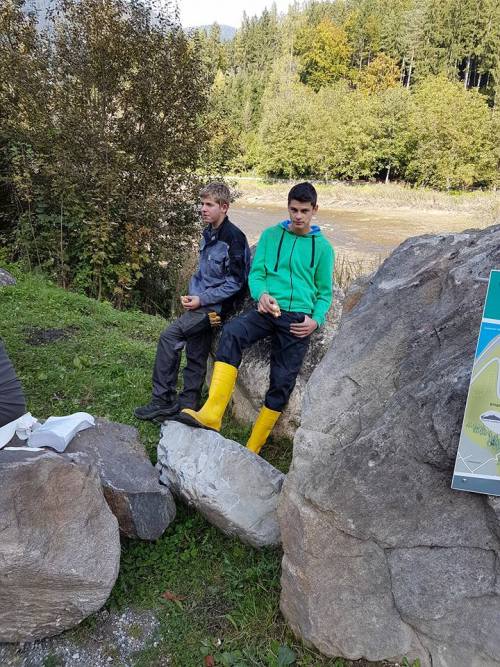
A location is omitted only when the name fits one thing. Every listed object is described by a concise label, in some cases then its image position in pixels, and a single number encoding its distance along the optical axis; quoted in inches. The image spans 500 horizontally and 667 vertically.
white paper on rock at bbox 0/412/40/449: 117.1
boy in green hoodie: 152.5
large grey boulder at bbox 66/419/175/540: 123.0
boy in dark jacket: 167.2
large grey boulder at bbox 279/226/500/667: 92.9
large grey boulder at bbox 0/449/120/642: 98.1
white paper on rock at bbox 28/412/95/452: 122.3
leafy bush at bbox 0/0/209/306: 337.4
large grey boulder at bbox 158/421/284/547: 125.2
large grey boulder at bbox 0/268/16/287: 304.7
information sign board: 87.9
